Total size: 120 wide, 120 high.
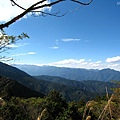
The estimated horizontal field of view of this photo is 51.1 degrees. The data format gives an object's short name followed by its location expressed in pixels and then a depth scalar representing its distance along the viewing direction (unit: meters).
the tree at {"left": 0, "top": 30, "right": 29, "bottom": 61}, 4.22
